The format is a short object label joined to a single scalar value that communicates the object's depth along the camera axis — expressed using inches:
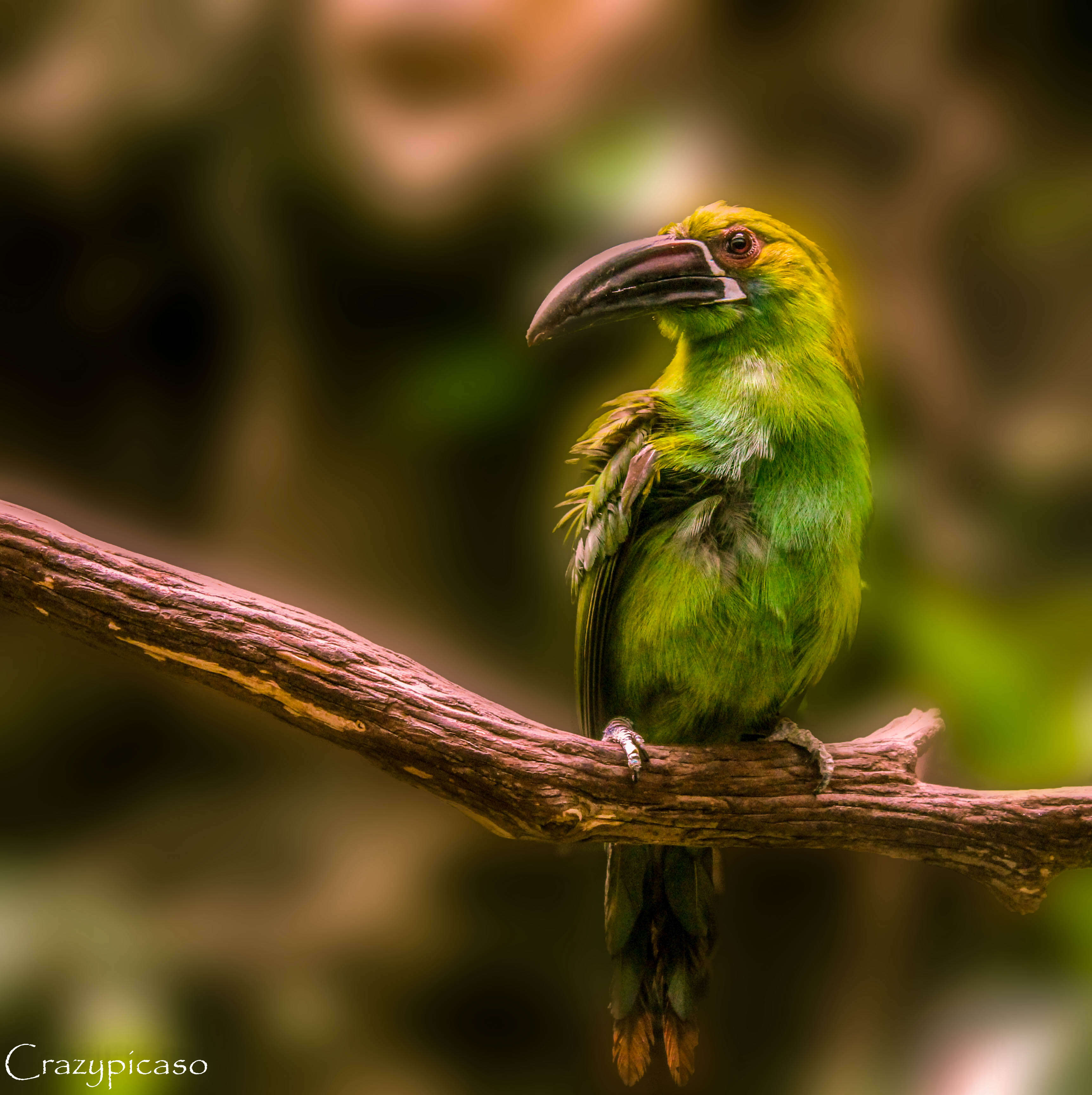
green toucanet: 234.9
